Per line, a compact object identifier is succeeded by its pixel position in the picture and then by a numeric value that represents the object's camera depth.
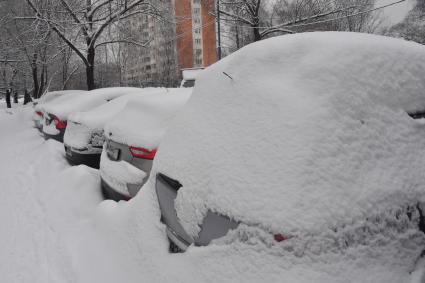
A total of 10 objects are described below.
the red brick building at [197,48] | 54.37
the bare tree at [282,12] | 18.95
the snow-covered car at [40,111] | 10.12
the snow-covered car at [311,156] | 1.63
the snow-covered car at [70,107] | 7.46
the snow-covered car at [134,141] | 3.51
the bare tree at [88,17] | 15.78
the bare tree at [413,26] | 38.40
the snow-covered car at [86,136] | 5.56
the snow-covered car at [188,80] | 14.41
